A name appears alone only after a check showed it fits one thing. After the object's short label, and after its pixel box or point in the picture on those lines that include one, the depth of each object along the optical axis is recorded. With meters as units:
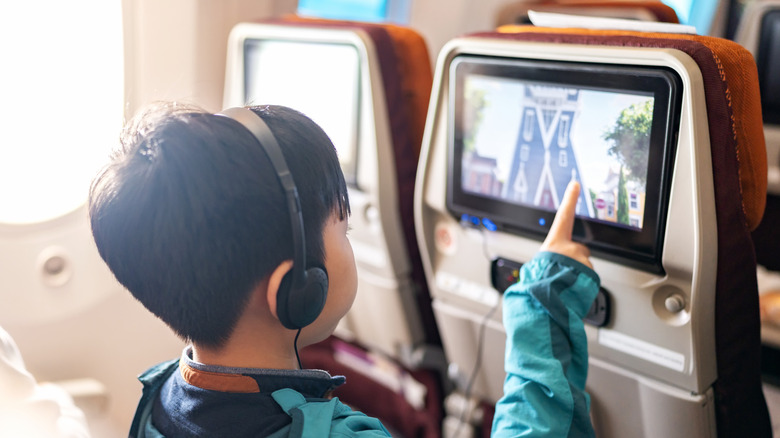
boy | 0.86
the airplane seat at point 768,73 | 2.11
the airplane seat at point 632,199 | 1.18
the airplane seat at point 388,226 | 1.89
